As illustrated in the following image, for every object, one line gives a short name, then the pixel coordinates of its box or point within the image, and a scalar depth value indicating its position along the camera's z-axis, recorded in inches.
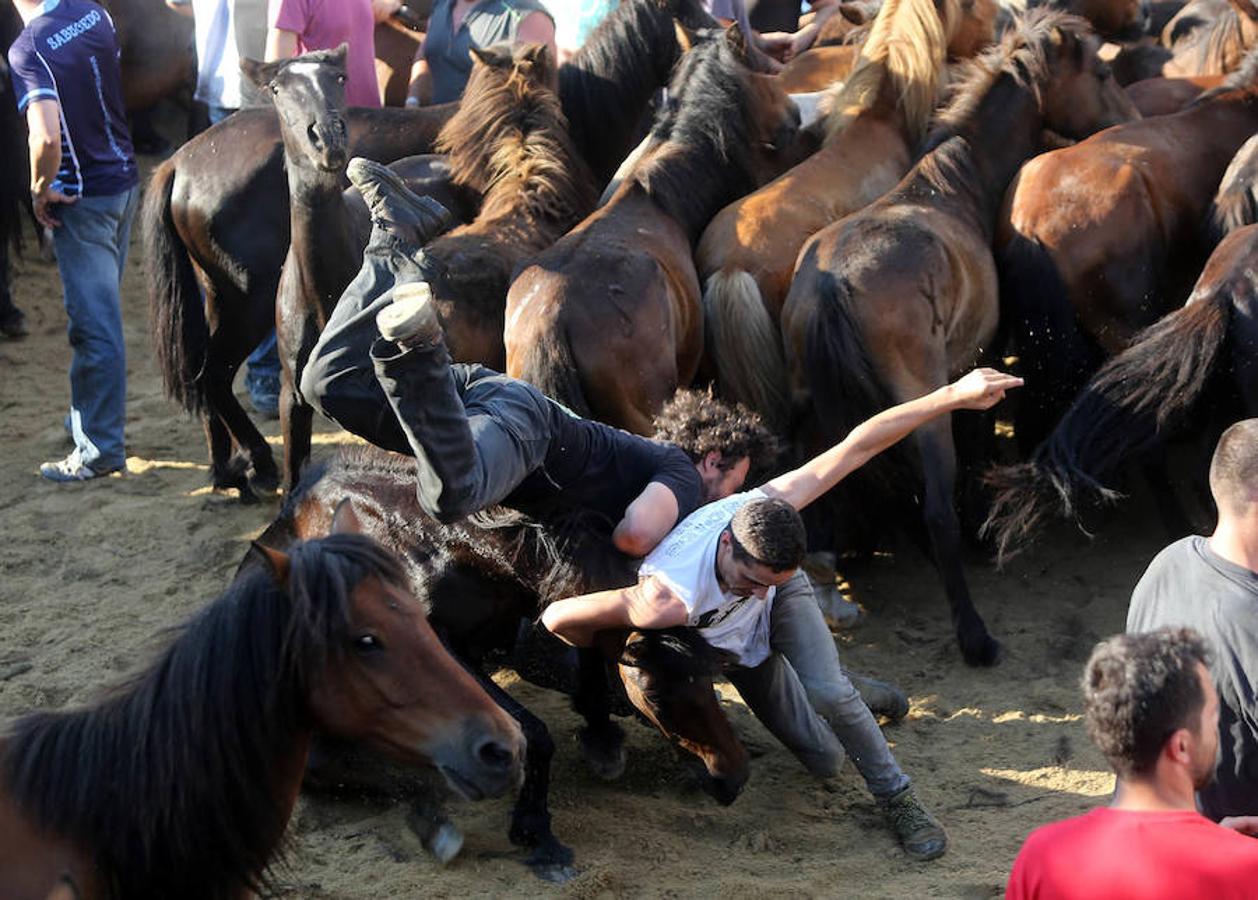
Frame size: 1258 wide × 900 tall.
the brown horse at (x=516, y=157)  261.0
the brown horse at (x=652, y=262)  226.8
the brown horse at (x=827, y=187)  250.7
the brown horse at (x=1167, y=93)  307.7
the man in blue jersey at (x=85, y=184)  273.7
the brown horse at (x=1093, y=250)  253.4
